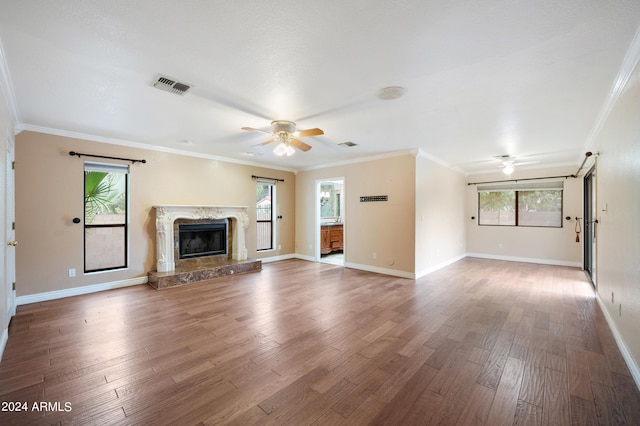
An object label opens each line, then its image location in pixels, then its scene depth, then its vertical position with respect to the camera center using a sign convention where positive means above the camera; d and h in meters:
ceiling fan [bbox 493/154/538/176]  5.81 +1.17
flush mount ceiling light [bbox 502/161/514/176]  6.00 +1.01
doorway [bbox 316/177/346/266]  7.22 -0.36
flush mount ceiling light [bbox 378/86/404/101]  2.69 +1.24
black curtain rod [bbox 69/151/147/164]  4.21 +0.94
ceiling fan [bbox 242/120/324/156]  3.57 +1.07
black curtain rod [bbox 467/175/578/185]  6.62 +0.87
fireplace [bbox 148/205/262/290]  5.03 -0.70
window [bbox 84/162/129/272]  4.69 -0.09
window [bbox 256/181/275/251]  7.04 -0.05
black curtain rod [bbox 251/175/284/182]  6.68 +0.88
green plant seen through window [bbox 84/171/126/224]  4.67 +0.32
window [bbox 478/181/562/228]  6.89 +0.20
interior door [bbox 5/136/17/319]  3.07 -0.24
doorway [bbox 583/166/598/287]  5.25 -0.30
